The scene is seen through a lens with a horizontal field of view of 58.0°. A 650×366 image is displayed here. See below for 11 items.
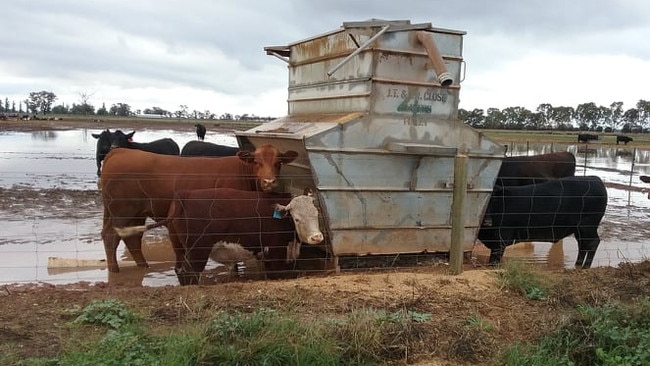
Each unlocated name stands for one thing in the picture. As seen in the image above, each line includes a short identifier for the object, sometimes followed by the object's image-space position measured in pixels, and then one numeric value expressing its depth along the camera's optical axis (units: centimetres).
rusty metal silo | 733
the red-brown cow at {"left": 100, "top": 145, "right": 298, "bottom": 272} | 859
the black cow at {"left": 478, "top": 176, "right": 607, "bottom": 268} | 901
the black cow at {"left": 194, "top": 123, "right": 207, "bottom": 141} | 3068
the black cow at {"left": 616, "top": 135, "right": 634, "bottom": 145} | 5050
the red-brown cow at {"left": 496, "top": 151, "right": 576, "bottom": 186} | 1197
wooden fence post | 671
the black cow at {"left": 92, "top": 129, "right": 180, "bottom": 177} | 1495
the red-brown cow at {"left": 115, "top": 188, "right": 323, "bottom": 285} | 714
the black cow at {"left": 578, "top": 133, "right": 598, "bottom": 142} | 4384
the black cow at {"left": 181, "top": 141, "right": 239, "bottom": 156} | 1348
